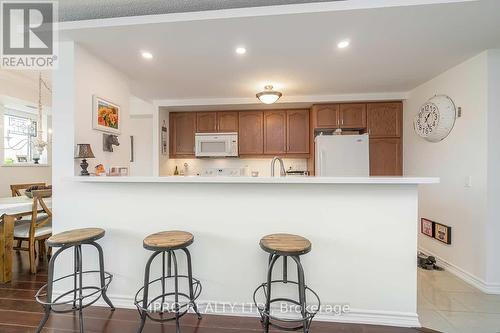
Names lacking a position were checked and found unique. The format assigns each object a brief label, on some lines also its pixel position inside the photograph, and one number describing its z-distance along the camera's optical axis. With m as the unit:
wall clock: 2.81
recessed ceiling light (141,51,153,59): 2.43
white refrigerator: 3.66
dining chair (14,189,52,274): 2.60
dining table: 2.46
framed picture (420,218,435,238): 3.14
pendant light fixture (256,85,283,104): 3.23
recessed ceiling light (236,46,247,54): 2.33
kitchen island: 1.85
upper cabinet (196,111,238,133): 4.50
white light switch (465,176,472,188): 2.53
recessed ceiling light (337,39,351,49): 2.18
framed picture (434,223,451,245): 2.81
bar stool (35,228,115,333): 1.70
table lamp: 2.11
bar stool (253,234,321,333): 1.52
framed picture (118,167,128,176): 2.63
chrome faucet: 2.12
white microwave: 4.39
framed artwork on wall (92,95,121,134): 2.39
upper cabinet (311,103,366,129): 3.94
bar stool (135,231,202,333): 1.65
